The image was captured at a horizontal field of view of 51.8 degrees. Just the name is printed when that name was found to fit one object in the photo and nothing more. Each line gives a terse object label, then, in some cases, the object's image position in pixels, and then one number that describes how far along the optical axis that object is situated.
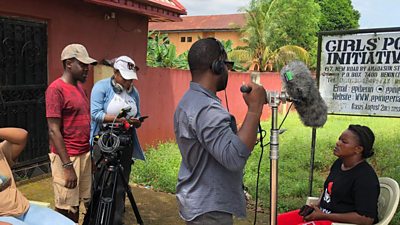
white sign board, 3.63
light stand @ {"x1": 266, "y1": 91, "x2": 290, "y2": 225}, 1.94
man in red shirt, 2.91
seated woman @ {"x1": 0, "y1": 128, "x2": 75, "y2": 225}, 2.57
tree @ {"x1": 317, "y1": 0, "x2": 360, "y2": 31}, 32.72
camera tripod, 3.15
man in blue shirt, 1.74
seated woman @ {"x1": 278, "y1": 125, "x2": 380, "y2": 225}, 2.59
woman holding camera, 3.62
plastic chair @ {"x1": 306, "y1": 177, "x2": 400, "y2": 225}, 2.70
